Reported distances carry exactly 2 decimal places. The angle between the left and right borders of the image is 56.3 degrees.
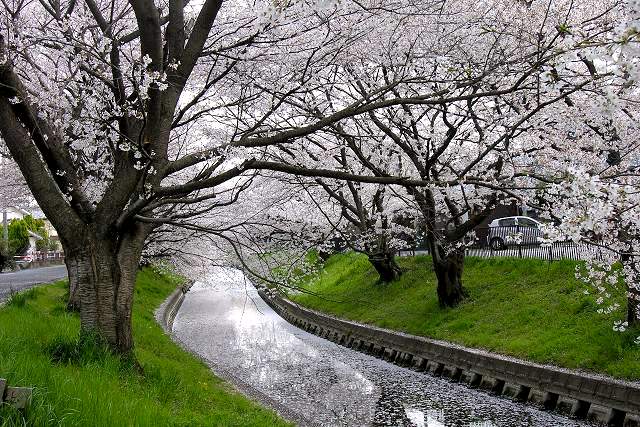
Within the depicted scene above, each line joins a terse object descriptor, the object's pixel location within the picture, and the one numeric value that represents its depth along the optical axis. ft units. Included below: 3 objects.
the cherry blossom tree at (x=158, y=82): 24.00
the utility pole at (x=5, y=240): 126.62
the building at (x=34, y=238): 188.79
